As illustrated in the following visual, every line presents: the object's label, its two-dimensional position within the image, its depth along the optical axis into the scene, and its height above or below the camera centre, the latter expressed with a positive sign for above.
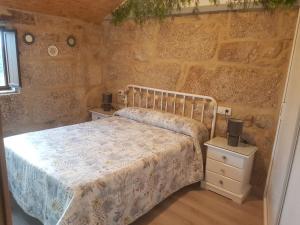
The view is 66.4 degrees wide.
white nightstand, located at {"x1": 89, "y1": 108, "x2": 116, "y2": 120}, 3.49 -0.80
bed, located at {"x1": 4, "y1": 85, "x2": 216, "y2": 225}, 1.56 -0.81
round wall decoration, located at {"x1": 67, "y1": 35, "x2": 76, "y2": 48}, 3.34 +0.26
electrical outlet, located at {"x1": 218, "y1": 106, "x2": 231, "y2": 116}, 2.58 -0.49
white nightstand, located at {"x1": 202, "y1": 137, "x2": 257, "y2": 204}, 2.26 -1.02
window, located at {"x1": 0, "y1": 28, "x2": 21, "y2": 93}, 2.82 -0.09
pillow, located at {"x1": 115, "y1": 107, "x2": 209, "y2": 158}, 2.54 -0.69
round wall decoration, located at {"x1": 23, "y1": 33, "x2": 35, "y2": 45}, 2.88 +0.22
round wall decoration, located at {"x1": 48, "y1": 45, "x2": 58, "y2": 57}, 3.16 +0.10
